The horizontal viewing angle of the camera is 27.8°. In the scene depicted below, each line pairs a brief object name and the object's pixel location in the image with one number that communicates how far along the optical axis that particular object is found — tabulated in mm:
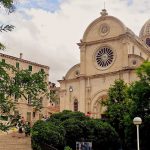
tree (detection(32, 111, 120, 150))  22314
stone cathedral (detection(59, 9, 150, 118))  39045
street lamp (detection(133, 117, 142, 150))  15277
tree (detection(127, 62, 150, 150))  22105
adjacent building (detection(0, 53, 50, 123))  44168
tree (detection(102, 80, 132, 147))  28358
